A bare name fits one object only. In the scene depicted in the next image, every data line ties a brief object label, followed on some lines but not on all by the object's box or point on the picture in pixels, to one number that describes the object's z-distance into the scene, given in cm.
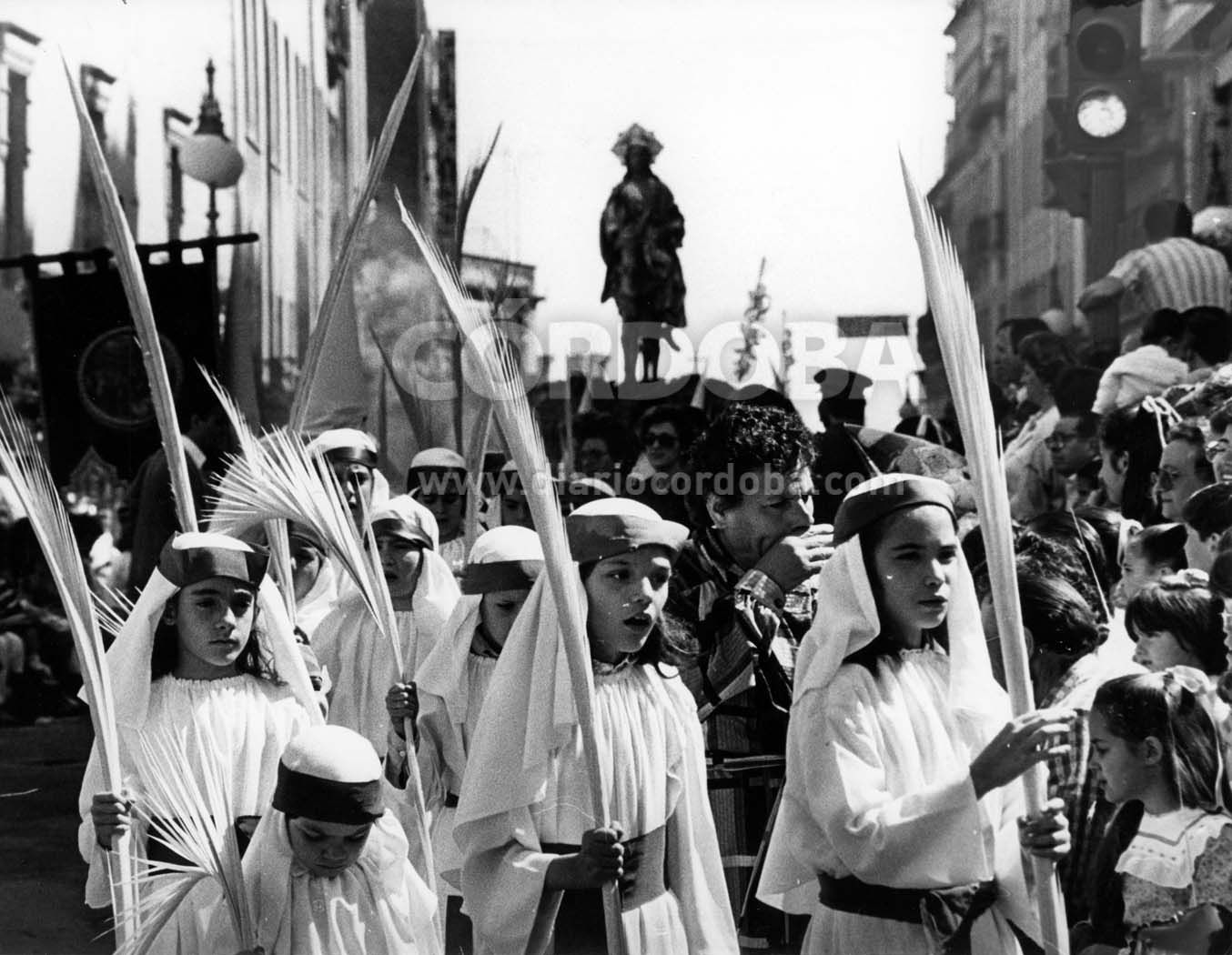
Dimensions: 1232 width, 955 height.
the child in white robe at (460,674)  583
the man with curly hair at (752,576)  563
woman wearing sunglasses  668
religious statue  728
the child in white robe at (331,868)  472
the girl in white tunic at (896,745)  466
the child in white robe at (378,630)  648
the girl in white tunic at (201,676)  545
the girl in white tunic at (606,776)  508
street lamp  756
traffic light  710
